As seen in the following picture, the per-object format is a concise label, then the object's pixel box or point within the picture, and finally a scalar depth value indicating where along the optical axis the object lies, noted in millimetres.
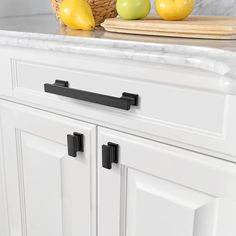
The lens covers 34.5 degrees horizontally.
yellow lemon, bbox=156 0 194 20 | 810
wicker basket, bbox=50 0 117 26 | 952
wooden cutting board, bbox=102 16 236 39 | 703
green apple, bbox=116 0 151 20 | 844
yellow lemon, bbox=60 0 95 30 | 867
